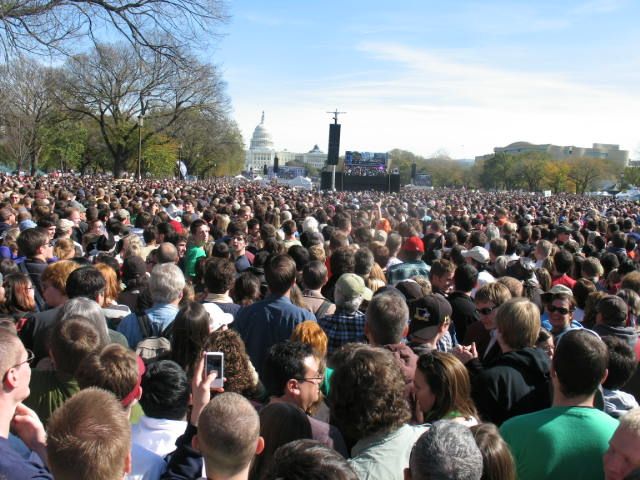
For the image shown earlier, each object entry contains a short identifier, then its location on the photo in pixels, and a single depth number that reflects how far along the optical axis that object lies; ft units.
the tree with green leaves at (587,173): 338.34
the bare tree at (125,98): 139.74
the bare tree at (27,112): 134.10
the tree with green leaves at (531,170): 344.90
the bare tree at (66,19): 27.53
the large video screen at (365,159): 193.36
